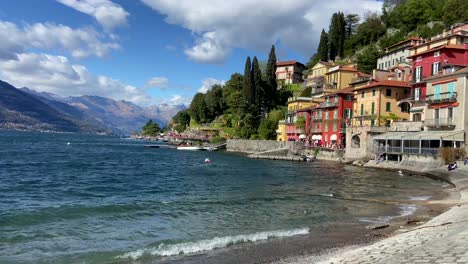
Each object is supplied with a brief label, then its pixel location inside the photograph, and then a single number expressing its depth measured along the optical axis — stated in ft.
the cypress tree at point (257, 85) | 362.74
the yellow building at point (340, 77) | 303.07
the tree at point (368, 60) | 325.42
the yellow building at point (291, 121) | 301.63
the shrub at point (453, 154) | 150.00
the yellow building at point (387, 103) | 212.84
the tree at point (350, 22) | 441.68
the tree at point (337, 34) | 396.57
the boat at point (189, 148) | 371.35
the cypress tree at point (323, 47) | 400.67
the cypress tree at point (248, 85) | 360.89
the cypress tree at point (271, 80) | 374.63
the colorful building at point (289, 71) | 444.14
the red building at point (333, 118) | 246.27
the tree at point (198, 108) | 493.36
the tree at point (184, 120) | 606.14
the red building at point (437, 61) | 175.94
